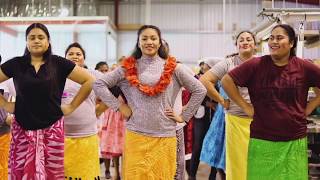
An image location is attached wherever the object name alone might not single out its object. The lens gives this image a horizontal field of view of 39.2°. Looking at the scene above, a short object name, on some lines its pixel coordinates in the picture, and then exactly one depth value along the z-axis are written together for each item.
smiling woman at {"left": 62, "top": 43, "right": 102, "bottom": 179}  3.16
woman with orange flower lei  2.65
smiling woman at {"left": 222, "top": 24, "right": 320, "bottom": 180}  2.53
